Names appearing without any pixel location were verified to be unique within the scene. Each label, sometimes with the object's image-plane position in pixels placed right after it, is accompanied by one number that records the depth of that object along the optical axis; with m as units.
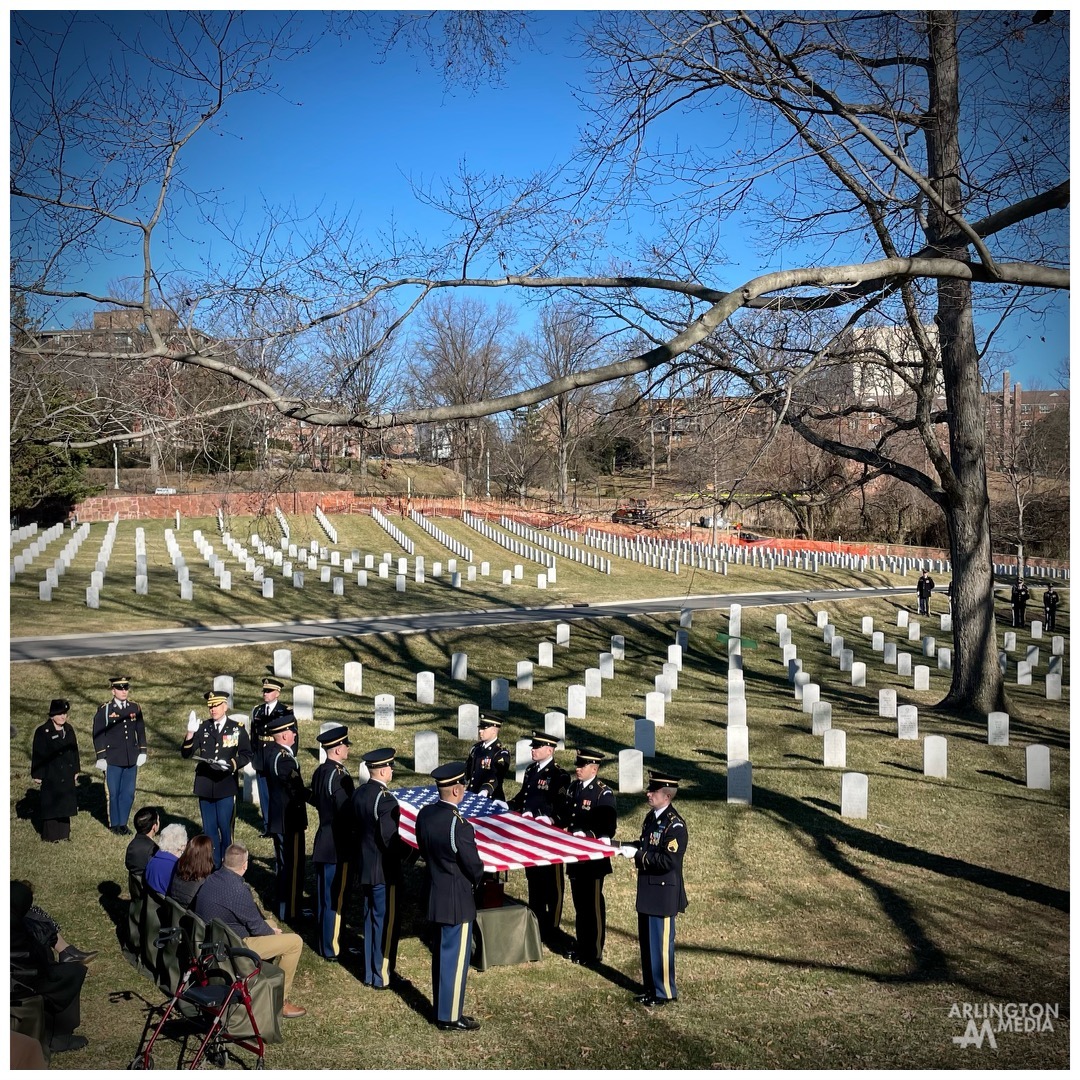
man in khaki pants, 7.62
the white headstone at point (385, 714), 16.91
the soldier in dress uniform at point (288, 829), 9.38
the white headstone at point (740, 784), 13.34
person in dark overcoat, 11.25
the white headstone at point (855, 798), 12.85
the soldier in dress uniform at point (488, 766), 10.41
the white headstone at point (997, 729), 16.95
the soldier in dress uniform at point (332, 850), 8.60
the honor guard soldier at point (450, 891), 7.32
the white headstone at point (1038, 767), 14.67
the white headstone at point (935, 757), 14.88
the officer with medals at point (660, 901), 7.67
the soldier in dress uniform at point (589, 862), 8.47
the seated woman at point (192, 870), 8.04
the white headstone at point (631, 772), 13.17
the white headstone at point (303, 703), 17.33
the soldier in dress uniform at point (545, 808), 8.95
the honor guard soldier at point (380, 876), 8.06
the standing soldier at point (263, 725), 10.90
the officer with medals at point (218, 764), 10.69
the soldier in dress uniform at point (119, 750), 11.66
